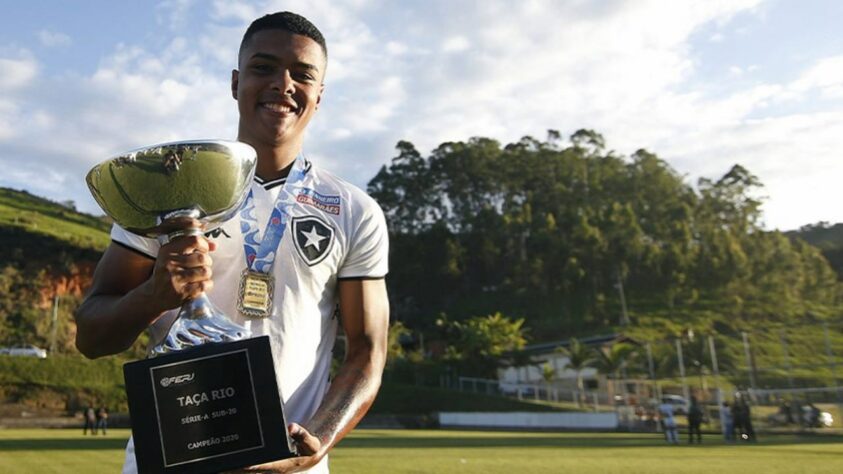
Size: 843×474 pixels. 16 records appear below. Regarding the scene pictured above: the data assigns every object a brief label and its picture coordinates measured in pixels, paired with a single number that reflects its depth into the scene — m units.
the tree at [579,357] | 45.81
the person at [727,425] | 25.23
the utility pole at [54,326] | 51.79
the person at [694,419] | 23.41
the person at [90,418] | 26.19
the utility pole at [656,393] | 34.06
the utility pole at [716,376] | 27.06
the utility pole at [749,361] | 28.87
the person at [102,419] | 26.58
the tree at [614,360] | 43.91
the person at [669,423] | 22.95
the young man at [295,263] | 2.19
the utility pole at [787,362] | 27.82
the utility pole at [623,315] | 72.36
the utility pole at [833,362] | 25.92
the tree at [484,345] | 50.84
